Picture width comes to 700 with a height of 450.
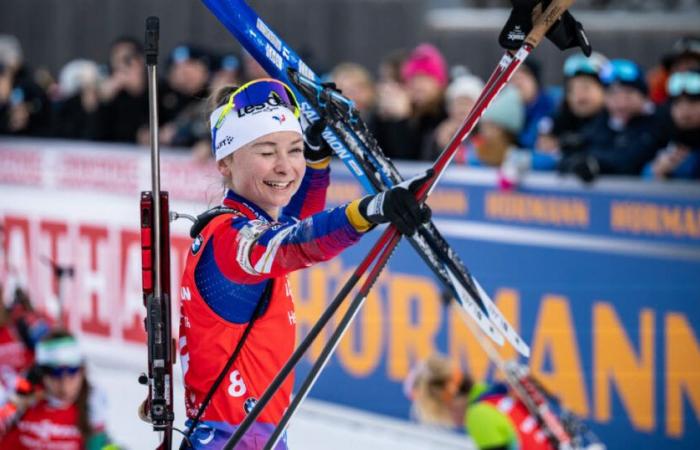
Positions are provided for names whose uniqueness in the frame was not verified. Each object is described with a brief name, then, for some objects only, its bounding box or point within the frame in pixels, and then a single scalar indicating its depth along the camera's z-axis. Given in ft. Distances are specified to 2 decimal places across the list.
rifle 27.71
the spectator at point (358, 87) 62.49
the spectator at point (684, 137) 47.24
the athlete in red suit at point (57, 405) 48.44
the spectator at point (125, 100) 73.72
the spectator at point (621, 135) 49.62
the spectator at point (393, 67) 64.90
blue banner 46.52
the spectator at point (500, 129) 55.16
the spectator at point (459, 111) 56.44
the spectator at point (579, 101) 54.03
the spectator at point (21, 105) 80.69
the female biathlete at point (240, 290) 27.22
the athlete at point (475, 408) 40.50
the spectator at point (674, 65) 51.42
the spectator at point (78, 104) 76.89
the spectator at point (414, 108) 59.11
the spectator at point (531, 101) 56.18
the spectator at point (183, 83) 70.49
